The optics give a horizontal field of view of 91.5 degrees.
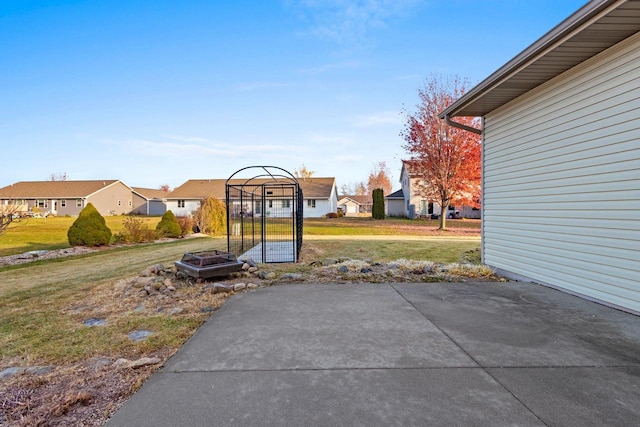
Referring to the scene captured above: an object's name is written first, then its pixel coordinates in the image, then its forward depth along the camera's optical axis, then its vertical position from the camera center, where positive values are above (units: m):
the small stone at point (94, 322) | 3.56 -1.27
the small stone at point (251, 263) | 6.66 -1.12
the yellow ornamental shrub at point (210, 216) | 16.95 -0.22
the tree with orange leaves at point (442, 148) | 17.53 +3.58
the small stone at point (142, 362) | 2.46 -1.20
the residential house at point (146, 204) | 43.56 +1.24
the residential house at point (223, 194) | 34.22 +2.01
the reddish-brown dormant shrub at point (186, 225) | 15.73 -0.65
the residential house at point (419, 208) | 31.15 +0.19
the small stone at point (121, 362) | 2.49 -1.20
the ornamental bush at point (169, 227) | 14.33 -0.66
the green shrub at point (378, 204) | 29.95 +0.64
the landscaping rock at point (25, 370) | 2.39 -1.23
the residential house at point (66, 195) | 37.66 +2.32
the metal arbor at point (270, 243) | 7.90 -1.14
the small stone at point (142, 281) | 5.27 -1.18
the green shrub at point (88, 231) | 10.76 -0.61
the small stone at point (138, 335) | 3.07 -1.25
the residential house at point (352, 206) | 46.78 +0.74
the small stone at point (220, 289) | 4.89 -1.22
